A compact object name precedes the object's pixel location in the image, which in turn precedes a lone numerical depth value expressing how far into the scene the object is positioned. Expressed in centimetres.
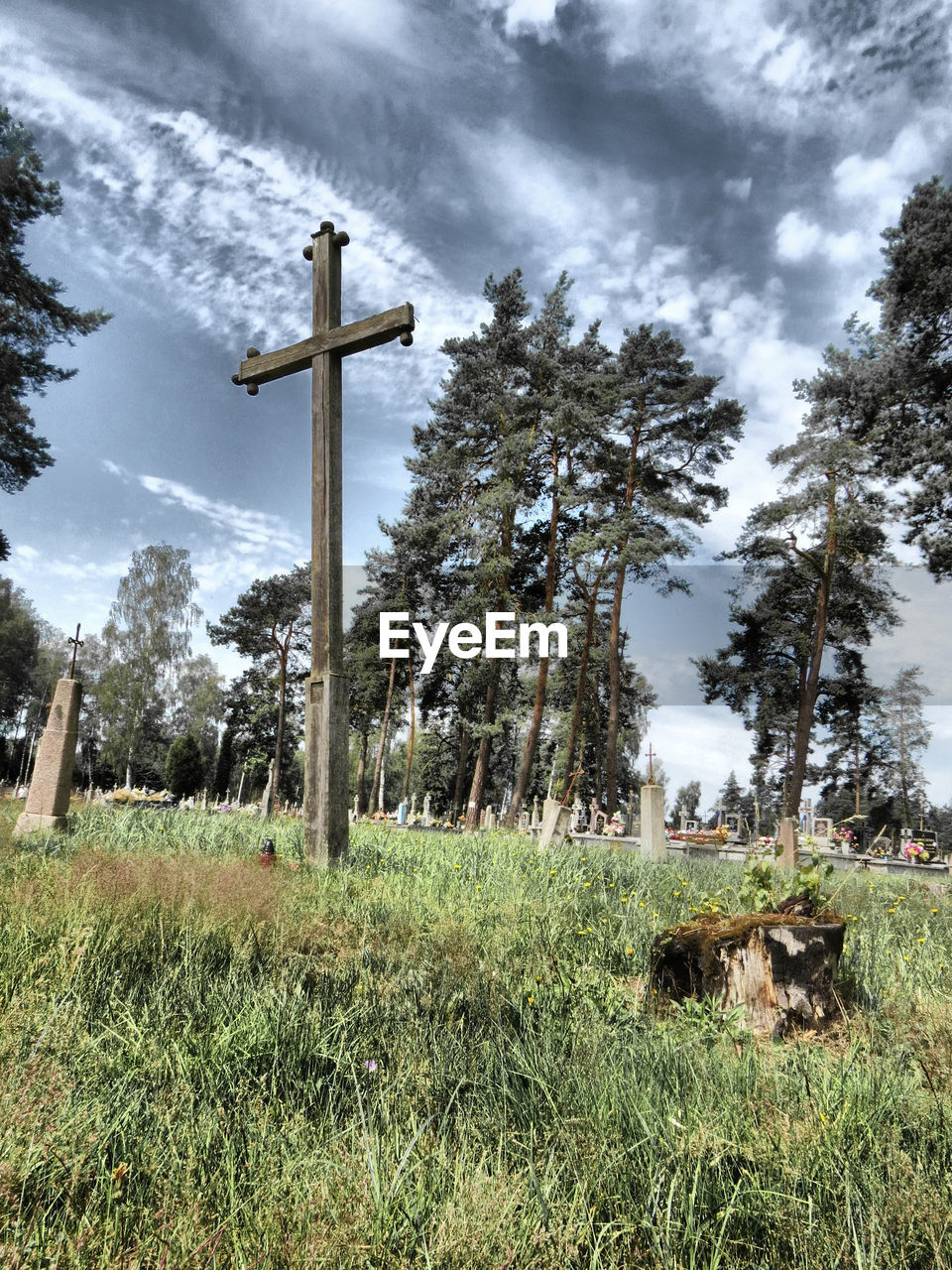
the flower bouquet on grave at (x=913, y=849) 1201
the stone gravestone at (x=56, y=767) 756
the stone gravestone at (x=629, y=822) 2131
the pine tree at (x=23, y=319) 1895
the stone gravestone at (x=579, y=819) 2332
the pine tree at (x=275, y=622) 3494
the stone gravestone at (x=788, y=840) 1077
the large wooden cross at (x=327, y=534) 610
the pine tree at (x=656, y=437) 2388
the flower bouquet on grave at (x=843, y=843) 1846
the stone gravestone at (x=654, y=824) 1043
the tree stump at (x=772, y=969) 382
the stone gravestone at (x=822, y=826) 2113
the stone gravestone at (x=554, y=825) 928
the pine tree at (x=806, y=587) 2173
